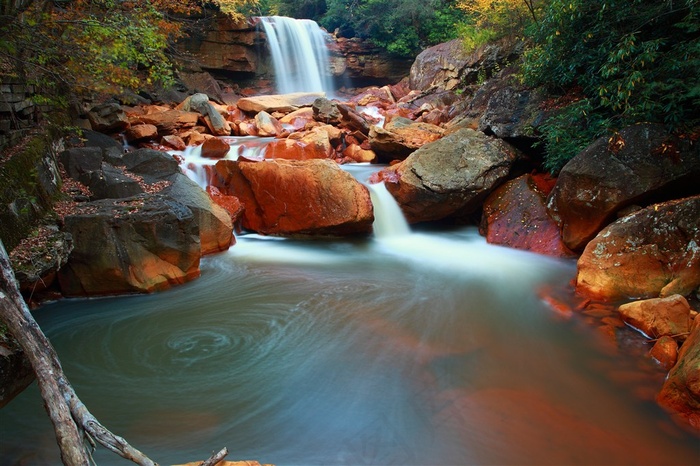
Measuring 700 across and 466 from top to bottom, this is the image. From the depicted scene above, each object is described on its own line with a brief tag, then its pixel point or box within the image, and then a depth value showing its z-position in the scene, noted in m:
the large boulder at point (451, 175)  8.38
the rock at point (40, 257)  4.48
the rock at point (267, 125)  13.51
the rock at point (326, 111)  13.56
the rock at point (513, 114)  8.51
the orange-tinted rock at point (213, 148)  11.13
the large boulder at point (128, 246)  5.69
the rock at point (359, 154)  11.62
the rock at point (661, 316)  4.43
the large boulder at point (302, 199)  8.24
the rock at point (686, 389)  3.42
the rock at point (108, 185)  7.01
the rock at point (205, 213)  7.36
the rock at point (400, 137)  10.70
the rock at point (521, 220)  7.54
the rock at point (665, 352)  4.18
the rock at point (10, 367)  3.11
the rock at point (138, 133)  11.15
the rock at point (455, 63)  13.38
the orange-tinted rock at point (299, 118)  14.23
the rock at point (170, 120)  12.26
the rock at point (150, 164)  8.01
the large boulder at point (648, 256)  5.21
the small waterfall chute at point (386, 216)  8.83
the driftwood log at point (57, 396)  2.23
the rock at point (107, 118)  10.21
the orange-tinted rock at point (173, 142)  11.30
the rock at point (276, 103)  15.61
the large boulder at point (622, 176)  6.08
